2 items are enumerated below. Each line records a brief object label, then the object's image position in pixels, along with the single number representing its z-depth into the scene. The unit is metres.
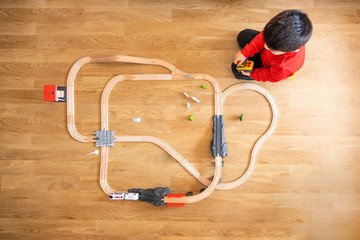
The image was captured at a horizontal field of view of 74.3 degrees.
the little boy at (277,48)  1.50
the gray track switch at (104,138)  2.34
